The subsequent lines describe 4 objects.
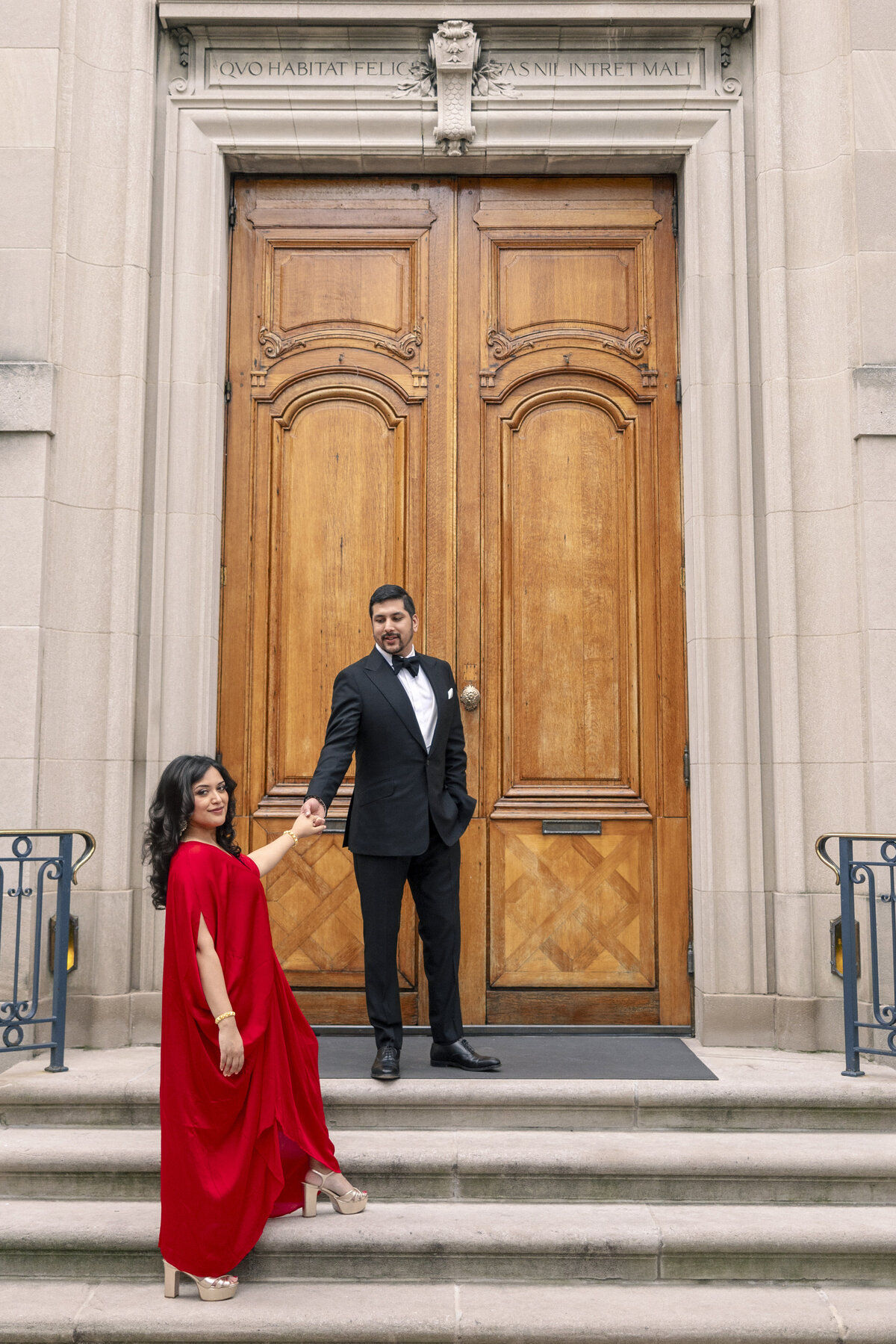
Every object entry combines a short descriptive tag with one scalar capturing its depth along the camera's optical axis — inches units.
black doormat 181.9
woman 134.5
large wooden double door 219.6
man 181.9
